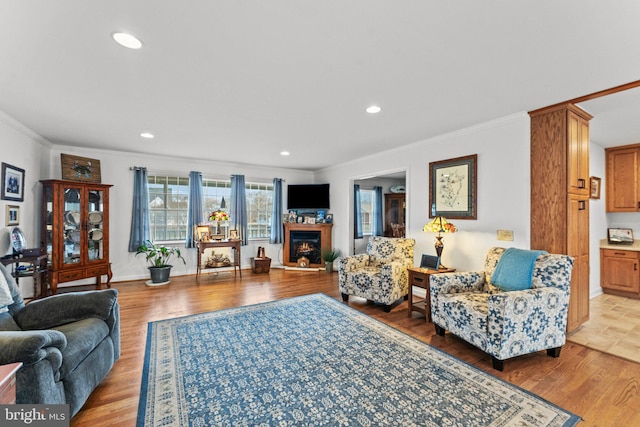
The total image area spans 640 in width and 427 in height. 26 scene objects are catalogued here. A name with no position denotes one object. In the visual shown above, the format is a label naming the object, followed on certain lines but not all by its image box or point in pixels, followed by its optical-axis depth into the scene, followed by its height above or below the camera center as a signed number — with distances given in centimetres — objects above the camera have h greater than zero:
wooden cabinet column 283 +30
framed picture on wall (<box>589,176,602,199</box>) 424 +48
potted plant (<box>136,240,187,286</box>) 502 -82
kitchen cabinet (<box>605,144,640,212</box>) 440 +62
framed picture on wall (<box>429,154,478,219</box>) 361 +40
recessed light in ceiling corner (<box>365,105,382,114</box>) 297 +116
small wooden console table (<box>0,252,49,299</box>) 334 -70
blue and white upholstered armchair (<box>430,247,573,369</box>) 225 -82
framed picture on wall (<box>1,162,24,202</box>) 333 +41
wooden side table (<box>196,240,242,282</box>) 540 -60
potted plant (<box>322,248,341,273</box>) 621 -92
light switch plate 323 -20
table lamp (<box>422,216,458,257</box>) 347 -13
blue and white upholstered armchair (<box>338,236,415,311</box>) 366 -77
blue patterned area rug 176 -125
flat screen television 664 +49
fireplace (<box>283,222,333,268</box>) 649 -60
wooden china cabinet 411 -22
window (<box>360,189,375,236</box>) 744 +21
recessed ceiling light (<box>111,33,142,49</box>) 177 +114
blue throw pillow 261 -51
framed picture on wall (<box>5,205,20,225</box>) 349 +0
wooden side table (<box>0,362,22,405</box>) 95 -59
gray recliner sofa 139 -78
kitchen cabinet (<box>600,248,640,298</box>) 419 -83
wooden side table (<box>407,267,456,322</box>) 333 -79
